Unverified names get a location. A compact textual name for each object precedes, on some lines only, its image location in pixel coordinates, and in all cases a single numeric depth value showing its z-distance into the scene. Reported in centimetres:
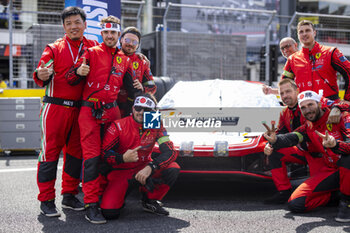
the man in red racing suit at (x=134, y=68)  439
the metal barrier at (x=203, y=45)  926
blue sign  548
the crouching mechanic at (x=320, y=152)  399
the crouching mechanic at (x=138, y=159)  395
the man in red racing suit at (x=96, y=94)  386
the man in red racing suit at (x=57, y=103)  404
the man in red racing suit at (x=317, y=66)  460
